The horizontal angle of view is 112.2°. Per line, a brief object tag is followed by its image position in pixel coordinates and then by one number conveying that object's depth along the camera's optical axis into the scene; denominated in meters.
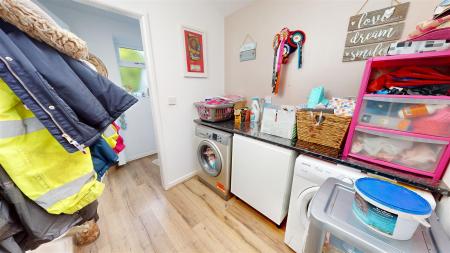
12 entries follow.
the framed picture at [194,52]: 1.75
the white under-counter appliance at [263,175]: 1.20
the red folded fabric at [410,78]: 0.78
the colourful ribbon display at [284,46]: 1.49
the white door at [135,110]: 2.44
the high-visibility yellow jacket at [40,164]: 0.42
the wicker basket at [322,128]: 1.04
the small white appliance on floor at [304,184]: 0.93
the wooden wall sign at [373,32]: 1.06
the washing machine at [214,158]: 1.60
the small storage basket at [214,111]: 1.76
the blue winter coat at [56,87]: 0.40
